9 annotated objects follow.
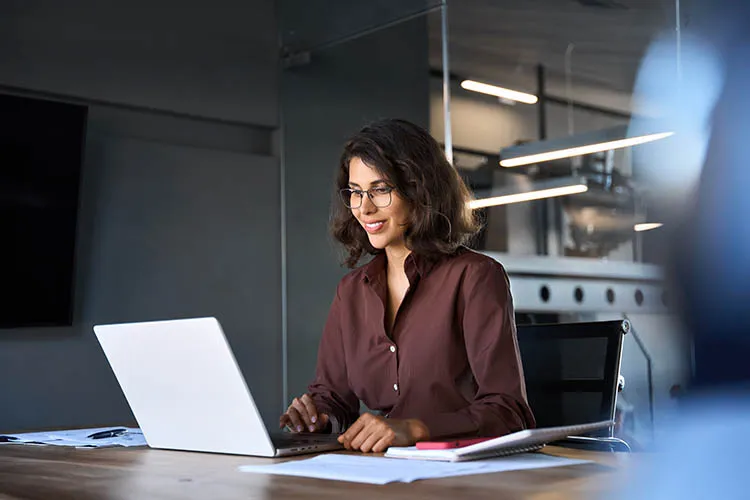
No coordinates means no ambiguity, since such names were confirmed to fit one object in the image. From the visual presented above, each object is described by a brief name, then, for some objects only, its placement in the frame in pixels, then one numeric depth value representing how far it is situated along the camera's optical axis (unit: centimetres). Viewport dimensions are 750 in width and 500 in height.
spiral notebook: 137
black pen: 206
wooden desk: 111
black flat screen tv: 398
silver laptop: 150
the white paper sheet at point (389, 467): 124
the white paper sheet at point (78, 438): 192
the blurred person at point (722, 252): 96
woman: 197
